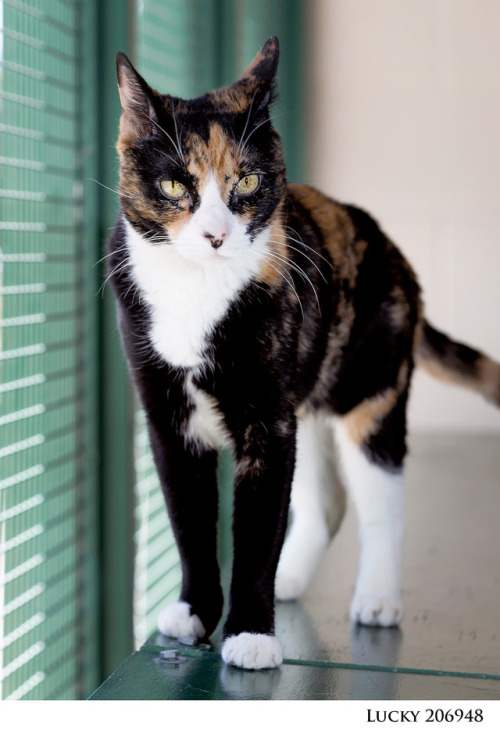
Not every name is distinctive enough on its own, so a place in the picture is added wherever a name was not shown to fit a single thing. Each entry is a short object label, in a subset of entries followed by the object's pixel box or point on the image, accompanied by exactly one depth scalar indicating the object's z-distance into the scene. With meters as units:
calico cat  1.15
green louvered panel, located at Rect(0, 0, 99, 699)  1.71
